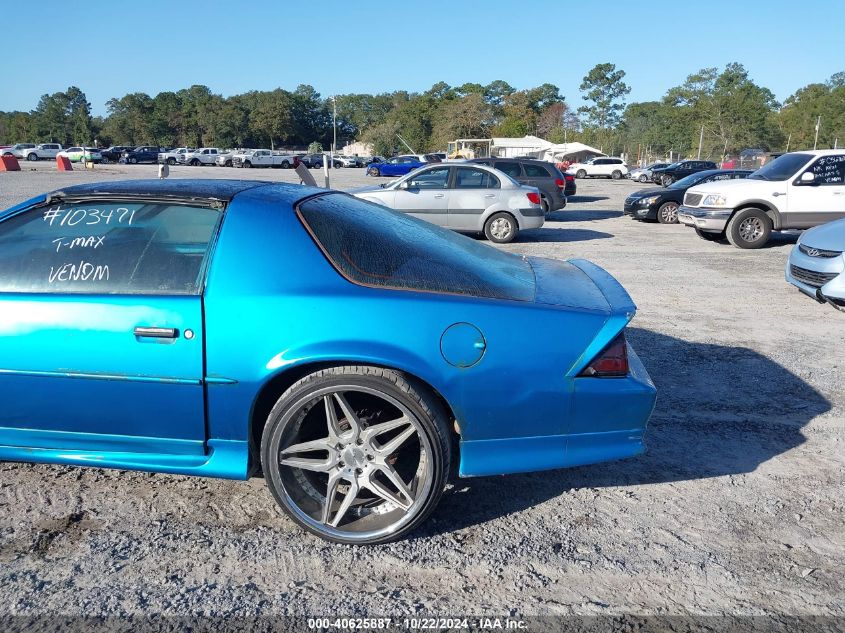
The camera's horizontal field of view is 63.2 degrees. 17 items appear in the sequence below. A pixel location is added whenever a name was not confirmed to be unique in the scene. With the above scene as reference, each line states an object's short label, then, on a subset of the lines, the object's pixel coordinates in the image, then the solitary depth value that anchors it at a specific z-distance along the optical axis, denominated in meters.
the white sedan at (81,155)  54.84
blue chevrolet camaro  2.85
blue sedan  41.56
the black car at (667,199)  16.66
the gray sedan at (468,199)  12.66
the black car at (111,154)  61.20
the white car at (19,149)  62.20
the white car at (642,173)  45.97
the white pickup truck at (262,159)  58.31
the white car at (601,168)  50.42
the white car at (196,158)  60.75
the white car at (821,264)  6.75
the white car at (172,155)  61.12
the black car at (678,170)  34.44
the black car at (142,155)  61.63
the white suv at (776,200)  11.66
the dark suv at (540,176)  16.78
